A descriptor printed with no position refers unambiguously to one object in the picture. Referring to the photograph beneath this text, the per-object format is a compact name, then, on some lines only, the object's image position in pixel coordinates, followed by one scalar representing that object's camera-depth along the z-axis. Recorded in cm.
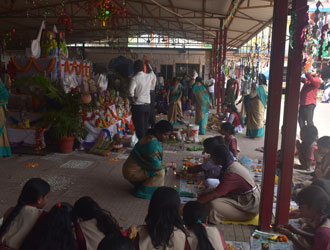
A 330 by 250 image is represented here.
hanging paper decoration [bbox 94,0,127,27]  450
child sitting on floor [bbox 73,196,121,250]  205
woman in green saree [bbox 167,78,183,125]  912
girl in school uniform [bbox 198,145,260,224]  313
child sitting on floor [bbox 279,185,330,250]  211
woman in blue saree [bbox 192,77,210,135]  780
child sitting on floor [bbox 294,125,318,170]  492
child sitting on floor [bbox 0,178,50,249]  195
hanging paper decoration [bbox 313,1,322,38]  271
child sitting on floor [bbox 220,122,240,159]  485
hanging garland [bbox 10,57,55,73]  610
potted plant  557
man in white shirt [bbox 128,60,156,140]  575
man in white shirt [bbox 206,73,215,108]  1282
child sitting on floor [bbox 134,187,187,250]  182
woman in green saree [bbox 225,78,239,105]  966
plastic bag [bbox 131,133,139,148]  643
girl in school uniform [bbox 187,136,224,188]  425
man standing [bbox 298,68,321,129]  678
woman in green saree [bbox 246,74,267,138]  753
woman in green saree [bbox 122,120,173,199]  380
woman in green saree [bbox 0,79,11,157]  502
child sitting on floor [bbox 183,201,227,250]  182
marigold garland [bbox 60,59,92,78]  650
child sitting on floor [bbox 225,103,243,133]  770
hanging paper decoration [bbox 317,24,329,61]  280
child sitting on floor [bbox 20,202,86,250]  180
